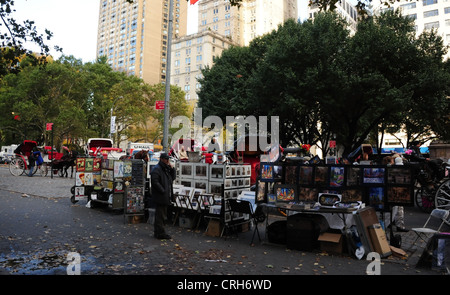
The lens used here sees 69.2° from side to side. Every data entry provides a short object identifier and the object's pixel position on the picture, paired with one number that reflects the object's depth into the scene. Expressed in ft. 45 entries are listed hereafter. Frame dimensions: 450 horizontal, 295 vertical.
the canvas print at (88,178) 38.27
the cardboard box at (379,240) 20.89
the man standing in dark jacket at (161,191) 25.00
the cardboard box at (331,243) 21.45
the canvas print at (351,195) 22.89
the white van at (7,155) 157.45
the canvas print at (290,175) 24.61
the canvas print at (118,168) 32.99
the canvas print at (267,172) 24.98
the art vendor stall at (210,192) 26.74
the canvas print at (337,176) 23.13
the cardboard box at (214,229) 26.35
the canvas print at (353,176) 23.03
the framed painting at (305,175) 23.97
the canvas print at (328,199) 22.56
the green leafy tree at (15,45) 25.88
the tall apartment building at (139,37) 399.24
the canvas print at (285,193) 24.31
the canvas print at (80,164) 37.83
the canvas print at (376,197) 22.50
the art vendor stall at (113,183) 31.48
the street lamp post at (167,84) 44.80
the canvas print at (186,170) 30.94
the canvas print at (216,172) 28.48
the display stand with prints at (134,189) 31.09
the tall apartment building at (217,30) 277.44
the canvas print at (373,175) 22.36
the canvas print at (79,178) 38.40
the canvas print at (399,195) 21.66
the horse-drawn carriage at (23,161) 77.05
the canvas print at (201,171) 29.54
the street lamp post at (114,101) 140.01
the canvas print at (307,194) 23.83
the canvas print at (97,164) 38.27
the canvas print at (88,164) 38.03
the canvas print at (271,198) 24.71
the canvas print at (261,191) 25.26
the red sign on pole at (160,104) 48.97
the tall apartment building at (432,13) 223.10
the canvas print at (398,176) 21.76
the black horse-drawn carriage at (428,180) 37.40
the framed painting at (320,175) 23.53
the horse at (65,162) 73.15
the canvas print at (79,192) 38.27
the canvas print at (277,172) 24.93
